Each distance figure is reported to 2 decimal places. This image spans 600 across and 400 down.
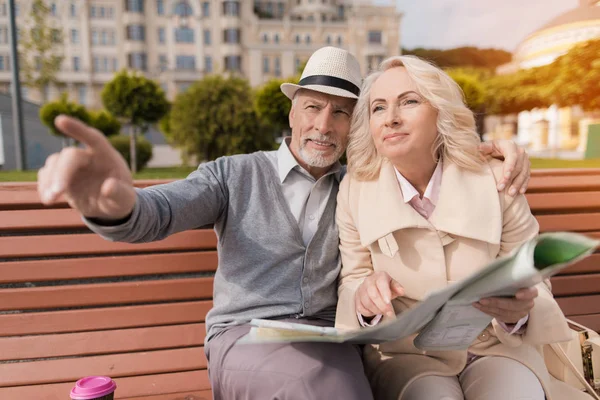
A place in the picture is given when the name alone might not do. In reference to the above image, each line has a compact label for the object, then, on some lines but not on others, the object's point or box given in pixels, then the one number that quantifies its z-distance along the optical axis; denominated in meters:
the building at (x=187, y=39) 41.09
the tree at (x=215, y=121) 13.01
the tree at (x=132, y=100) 16.44
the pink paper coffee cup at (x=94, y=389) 1.58
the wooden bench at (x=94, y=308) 1.94
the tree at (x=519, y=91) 22.95
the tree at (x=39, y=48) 20.86
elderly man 1.42
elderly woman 1.55
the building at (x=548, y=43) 14.83
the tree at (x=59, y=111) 16.25
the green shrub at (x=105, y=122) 18.05
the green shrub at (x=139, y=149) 17.22
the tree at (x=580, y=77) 14.32
